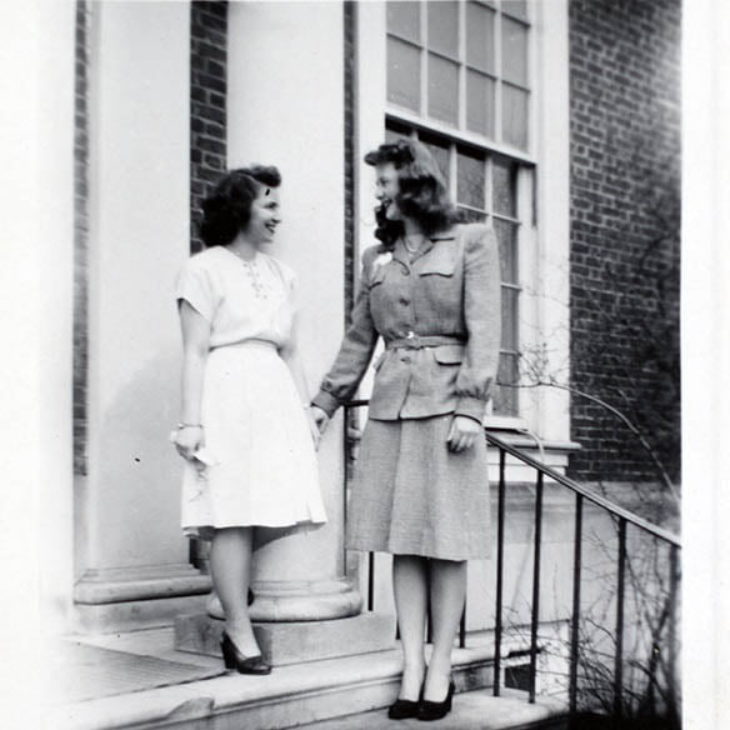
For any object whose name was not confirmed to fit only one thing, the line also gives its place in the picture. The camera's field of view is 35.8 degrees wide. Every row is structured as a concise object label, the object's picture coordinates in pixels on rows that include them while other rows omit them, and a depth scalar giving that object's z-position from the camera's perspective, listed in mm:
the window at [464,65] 6203
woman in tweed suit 3639
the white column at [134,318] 4668
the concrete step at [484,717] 3607
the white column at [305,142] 4145
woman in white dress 3680
